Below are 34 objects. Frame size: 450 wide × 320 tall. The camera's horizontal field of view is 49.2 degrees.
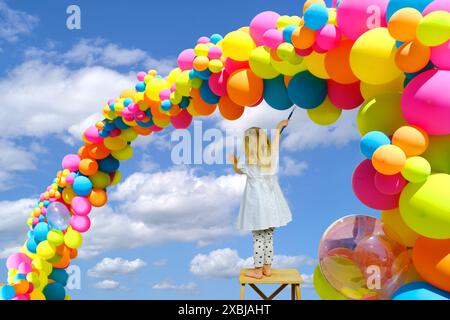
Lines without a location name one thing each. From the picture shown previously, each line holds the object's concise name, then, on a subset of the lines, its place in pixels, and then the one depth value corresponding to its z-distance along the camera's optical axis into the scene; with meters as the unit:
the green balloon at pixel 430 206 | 1.94
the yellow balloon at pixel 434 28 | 1.95
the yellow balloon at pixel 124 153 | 4.78
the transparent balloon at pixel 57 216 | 4.75
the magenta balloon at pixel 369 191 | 2.25
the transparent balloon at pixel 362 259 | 2.31
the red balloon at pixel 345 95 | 2.80
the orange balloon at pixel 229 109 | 3.43
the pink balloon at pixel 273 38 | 2.75
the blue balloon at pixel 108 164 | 4.84
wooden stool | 3.72
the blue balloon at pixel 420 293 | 2.04
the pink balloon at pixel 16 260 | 5.12
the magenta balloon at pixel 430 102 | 2.01
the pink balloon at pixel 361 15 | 2.38
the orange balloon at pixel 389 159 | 1.96
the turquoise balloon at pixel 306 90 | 2.86
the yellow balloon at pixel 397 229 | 2.30
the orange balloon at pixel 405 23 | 2.05
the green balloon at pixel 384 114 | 2.27
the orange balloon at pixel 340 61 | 2.51
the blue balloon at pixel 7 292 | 4.51
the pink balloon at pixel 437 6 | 2.07
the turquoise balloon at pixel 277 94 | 3.12
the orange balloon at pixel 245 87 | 3.12
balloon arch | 2.01
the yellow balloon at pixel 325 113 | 3.02
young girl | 3.77
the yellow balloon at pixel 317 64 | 2.58
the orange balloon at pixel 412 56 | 2.08
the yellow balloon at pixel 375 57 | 2.24
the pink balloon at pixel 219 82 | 3.28
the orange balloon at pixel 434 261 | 2.02
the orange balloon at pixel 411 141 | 2.01
